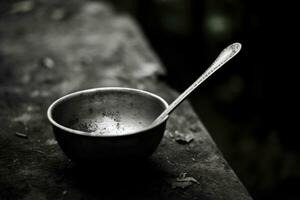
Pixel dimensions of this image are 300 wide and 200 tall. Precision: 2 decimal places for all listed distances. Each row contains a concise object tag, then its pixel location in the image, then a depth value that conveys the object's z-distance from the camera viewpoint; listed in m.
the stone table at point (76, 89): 0.60
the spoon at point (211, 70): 0.60
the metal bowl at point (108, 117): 0.56
